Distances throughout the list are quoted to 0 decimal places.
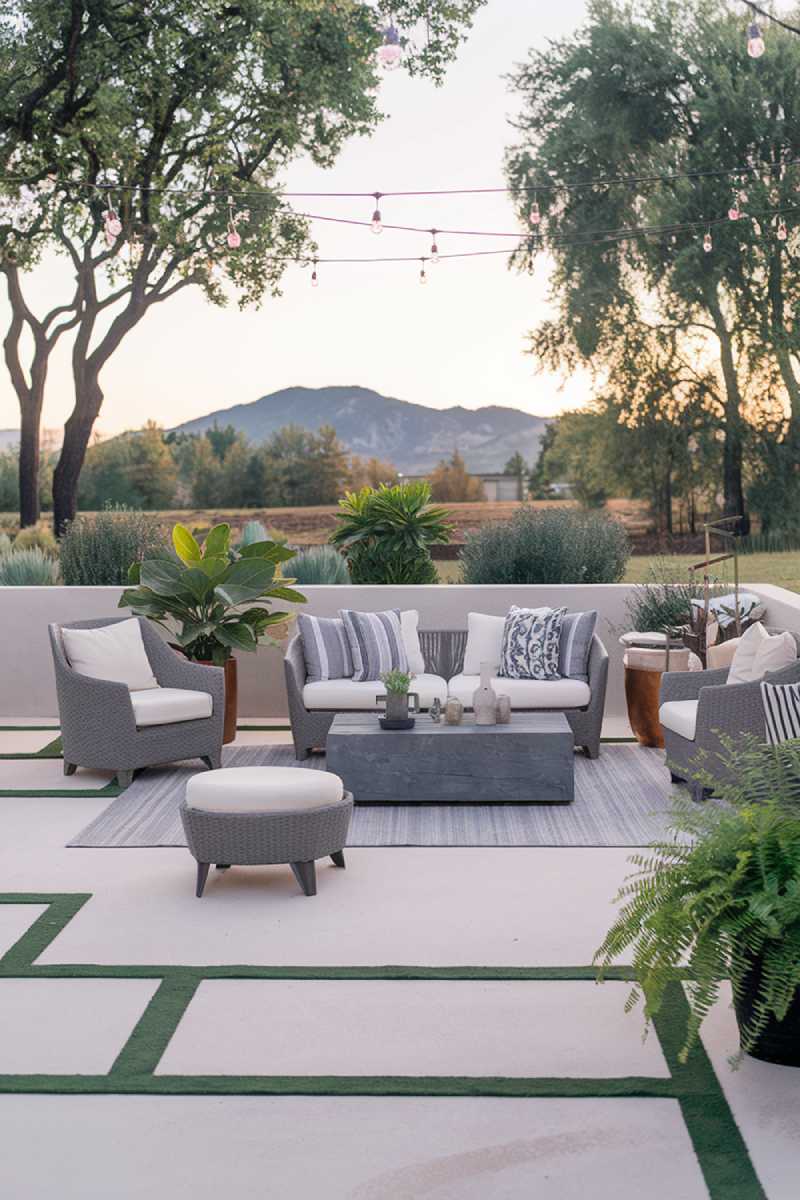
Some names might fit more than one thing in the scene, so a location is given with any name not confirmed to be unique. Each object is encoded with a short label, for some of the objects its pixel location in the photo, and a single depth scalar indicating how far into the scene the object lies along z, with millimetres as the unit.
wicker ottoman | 5055
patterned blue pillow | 7520
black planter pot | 3453
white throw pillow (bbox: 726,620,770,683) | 6559
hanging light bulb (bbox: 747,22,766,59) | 5316
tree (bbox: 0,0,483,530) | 15336
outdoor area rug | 5883
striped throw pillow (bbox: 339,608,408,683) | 7629
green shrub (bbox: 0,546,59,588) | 9977
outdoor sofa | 7305
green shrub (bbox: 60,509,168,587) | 9742
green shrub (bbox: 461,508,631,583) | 9531
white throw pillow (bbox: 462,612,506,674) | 7844
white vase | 6664
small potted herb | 6629
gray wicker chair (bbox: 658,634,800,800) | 6215
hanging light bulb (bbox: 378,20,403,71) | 5340
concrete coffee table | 6465
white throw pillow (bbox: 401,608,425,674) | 7895
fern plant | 3312
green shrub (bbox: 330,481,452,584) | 9359
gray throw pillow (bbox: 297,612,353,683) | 7613
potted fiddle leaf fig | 7848
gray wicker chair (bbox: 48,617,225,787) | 6977
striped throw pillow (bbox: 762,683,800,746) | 5582
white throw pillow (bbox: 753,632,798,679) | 6434
